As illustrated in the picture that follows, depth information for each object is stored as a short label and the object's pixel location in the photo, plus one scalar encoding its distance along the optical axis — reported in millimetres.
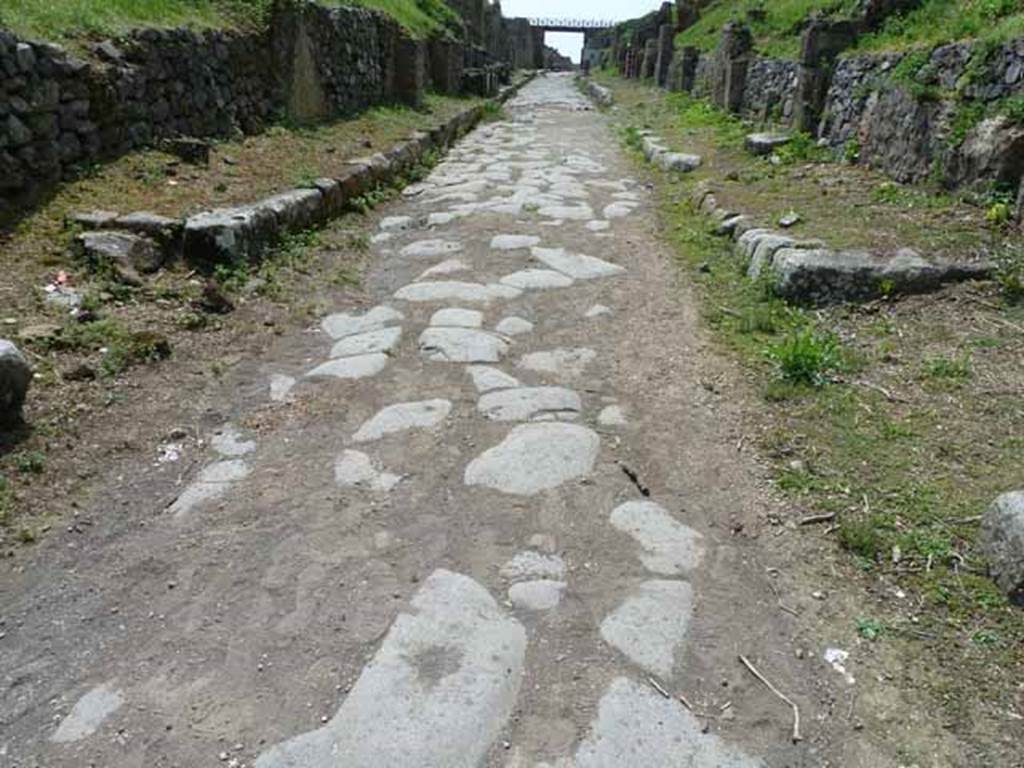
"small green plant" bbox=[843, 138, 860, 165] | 7137
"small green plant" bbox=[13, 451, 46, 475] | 2777
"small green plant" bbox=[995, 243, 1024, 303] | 4105
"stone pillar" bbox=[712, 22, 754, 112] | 11797
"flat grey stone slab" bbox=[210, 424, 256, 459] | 3082
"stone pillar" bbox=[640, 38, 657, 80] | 22998
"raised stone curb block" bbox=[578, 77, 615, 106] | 19047
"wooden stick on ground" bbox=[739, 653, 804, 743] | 1875
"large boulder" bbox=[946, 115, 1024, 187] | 4911
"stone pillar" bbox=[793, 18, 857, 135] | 8219
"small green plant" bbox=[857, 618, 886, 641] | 2156
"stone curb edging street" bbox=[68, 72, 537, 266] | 4688
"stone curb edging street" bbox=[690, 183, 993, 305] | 4285
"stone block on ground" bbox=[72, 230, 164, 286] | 4258
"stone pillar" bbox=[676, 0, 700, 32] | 21891
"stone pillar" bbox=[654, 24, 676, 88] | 20781
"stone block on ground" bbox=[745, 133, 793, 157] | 8281
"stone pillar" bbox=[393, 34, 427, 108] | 12641
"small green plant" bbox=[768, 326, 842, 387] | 3568
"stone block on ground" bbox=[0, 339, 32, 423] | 2869
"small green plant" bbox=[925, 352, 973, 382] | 3465
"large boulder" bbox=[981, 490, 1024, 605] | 2201
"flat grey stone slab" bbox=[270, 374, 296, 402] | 3539
